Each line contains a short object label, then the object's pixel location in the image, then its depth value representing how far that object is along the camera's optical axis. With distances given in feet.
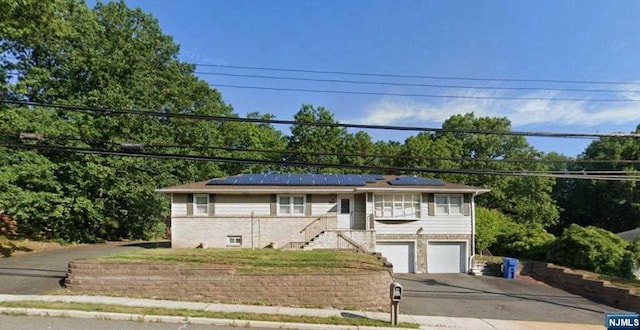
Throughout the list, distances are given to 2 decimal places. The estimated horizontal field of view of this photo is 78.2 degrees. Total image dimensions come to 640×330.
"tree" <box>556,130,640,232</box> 154.92
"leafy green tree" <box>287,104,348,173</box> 139.85
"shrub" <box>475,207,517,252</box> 83.82
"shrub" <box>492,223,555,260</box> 77.00
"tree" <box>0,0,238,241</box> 71.67
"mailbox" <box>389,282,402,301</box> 33.42
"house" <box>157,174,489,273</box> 70.13
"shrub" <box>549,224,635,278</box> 63.26
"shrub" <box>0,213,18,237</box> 75.54
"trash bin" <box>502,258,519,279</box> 66.70
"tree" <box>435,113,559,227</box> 139.13
